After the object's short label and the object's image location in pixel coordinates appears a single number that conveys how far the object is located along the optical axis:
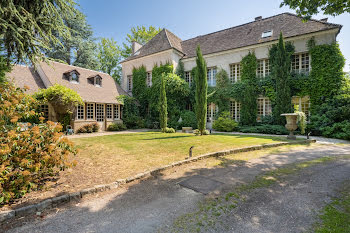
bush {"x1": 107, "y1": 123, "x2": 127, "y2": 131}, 16.46
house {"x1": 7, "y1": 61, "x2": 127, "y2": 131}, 14.16
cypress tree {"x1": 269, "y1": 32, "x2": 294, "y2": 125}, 13.30
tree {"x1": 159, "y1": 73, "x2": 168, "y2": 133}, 13.89
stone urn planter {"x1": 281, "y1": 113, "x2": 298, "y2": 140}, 9.84
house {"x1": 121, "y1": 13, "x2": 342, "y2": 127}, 13.67
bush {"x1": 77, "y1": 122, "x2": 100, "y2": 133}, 14.34
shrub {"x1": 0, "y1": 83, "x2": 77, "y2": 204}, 3.00
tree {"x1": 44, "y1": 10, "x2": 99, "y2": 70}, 24.70
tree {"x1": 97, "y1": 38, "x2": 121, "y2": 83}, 32.75
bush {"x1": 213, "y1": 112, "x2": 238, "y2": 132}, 14.61
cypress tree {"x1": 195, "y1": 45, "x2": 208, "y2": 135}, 11.44
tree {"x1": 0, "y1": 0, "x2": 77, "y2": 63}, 4.54
